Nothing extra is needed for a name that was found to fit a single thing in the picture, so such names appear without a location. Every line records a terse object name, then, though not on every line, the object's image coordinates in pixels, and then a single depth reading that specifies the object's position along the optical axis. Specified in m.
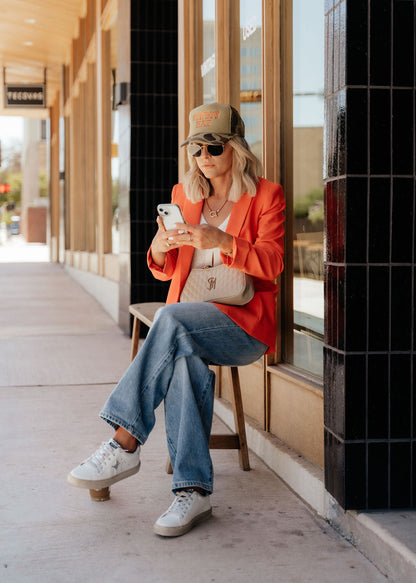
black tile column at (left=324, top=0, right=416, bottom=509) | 2.60
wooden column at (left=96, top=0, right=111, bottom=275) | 11.08
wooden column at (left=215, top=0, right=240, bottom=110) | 4.76
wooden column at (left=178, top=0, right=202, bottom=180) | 5.59
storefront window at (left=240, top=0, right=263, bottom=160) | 4.29
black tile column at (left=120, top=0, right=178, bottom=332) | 7.67
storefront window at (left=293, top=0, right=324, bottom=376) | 3.56
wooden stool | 3.53
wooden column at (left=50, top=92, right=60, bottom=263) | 23.95
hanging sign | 20.08
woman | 2.95
